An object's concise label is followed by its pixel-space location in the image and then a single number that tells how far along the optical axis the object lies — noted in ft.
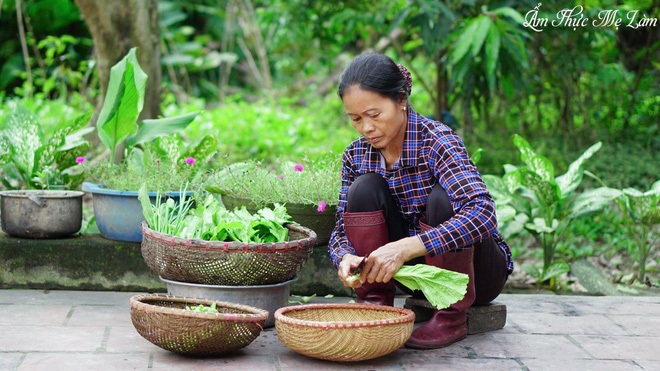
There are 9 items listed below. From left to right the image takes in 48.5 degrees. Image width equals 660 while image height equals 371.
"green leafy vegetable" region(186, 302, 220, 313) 7.90
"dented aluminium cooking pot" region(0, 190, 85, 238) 10.83
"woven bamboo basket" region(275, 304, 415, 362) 7.49
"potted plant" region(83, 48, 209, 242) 10.91
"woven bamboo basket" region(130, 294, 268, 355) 7.52
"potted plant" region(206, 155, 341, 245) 10.79
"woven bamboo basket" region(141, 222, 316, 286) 8.52
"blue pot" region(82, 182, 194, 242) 10.78
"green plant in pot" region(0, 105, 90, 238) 10.87
